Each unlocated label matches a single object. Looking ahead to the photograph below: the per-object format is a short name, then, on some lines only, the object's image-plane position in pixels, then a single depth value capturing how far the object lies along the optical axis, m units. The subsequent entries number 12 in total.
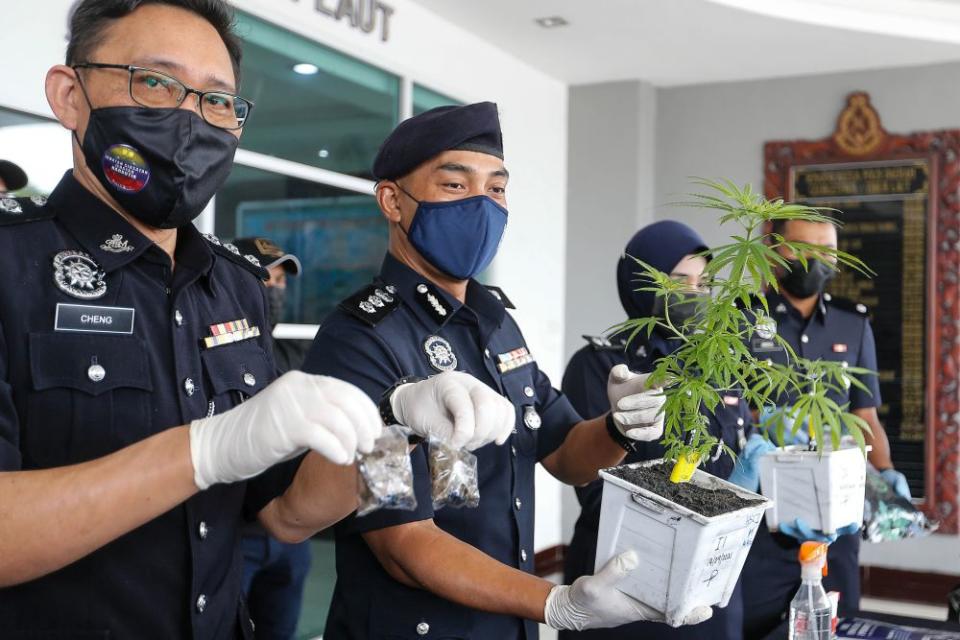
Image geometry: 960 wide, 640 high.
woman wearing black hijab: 2.11
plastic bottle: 1.76
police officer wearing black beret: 1.47
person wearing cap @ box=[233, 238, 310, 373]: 2.98
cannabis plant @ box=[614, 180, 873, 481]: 1.26
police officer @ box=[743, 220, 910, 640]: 2.54
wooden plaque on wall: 5.46
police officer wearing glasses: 0.97
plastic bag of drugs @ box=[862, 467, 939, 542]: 2.25
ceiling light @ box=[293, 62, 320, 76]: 4.05
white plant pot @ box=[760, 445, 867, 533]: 1.74
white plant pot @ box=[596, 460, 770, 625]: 1.19
